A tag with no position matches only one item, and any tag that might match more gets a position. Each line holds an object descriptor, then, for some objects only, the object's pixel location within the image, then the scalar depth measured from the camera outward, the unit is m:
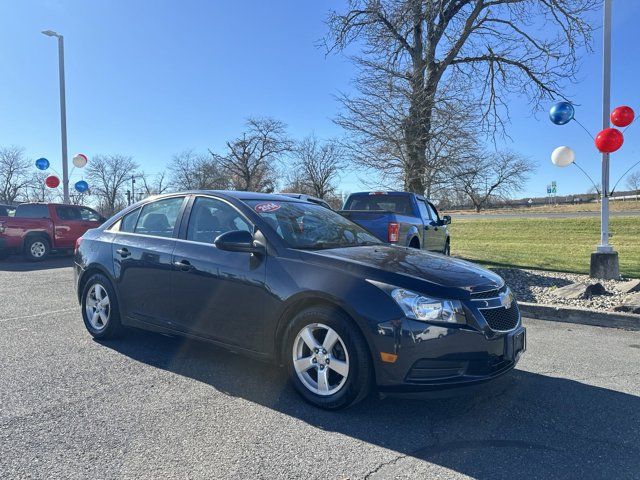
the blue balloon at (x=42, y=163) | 19.12
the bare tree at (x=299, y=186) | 49.38
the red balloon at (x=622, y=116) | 8.74
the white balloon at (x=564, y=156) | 10.54
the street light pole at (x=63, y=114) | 18.27
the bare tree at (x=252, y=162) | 48.47
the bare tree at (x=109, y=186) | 73.81
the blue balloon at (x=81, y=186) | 20.55
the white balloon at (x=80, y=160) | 19.71
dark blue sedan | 3.18
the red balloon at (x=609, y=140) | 8.66
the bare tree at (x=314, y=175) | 48.88
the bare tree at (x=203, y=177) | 53.06
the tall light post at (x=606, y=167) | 8.99
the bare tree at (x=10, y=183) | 67.88
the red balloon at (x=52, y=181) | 18.39
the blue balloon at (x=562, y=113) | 9.70
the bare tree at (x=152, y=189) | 69.24
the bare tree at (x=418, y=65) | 12.33
